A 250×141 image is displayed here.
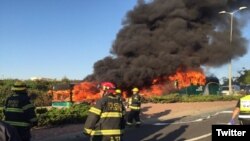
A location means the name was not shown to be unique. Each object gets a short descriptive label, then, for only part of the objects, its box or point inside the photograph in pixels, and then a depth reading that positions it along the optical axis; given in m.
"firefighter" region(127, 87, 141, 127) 9.23
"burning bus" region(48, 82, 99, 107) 14.59
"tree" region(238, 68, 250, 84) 36.86
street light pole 20.69
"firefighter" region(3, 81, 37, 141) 4.62
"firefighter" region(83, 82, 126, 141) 3.79
